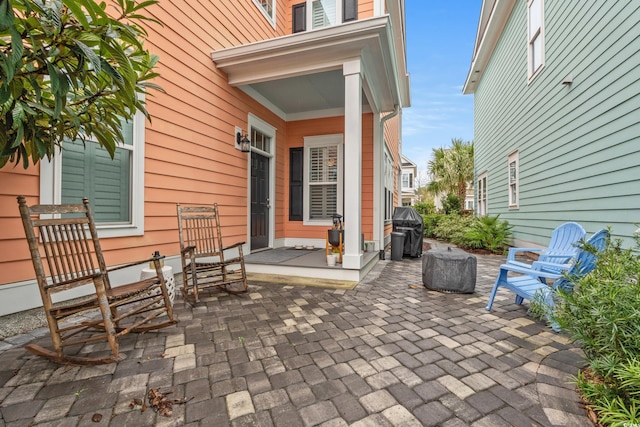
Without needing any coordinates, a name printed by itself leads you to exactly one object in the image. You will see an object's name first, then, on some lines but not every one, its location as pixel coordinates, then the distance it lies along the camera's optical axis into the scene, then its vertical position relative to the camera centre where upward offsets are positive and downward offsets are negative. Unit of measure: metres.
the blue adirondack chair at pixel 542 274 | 2.24 -0.58
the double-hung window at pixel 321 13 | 5.79 +4.21
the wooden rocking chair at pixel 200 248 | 3.10 -0.48
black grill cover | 6.21 -0.49
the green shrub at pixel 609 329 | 1.24 -0.61
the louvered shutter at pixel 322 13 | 6.04 +4.26
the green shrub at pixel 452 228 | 8.61 -0.70
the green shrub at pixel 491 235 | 6.98 -0.69
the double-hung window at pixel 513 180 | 6.79 +0.70
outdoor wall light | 4.81 +1.13
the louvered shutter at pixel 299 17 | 6.33 +4.33
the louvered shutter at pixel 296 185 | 6.28 +0.51
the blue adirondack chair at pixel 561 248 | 2.66 -0.41
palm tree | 15.41 +2.23
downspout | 5.82 +1.34
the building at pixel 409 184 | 29.23 +2.61
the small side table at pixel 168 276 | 2.79 -0.68
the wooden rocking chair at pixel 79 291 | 1.80 -0.63
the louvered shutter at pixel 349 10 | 5.74 +4.05
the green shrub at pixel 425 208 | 16.61 +0.00
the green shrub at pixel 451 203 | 15.15 +0.27
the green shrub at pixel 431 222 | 12.59 -0.65
